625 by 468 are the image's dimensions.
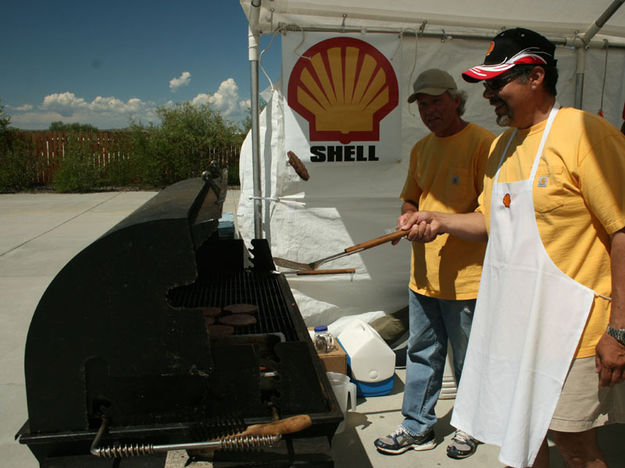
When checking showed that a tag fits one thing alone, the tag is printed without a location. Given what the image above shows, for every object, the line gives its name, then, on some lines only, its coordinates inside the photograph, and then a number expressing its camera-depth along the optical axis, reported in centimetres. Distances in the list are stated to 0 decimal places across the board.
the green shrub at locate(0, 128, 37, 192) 1543
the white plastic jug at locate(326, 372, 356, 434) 265
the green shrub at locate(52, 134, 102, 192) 1541
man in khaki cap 225
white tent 353
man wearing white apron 138
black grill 124
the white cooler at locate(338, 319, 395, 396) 305
